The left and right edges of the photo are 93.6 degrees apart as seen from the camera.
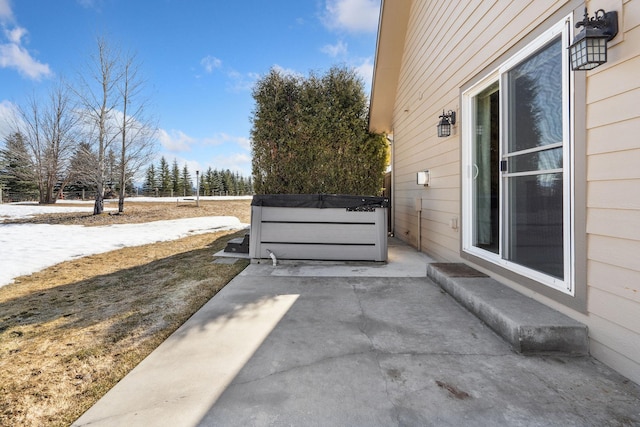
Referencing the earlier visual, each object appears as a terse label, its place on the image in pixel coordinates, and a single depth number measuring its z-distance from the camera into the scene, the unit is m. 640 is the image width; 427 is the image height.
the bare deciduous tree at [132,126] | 11.00
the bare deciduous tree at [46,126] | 13.05
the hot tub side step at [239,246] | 4.96
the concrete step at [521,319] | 1.78
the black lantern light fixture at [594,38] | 1.64
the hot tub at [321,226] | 4.14
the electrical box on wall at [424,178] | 4.65
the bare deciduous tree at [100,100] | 10.64
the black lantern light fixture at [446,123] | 3.78
